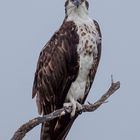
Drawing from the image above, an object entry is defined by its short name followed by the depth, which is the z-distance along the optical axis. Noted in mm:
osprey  16527
